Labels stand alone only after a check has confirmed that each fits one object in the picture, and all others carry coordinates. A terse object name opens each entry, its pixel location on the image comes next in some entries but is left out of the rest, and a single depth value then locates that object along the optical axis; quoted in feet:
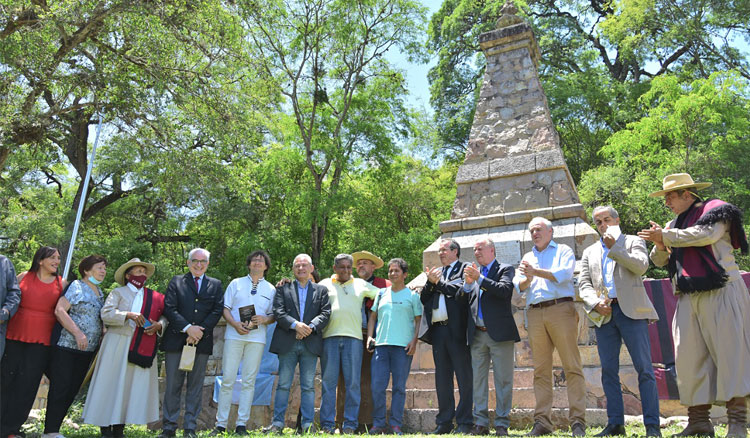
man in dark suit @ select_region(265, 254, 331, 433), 16.40
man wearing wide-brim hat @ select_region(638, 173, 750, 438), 12.24
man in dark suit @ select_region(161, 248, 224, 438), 15.79
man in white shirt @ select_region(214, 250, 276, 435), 16.08
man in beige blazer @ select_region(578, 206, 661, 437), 13.57
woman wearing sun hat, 15.56
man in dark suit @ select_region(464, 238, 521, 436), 15.10
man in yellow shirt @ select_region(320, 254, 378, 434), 16.37
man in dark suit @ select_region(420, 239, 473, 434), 15.80
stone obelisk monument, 23.37
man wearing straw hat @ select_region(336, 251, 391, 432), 18.17
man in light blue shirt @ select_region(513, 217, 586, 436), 14.37
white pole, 39.40
